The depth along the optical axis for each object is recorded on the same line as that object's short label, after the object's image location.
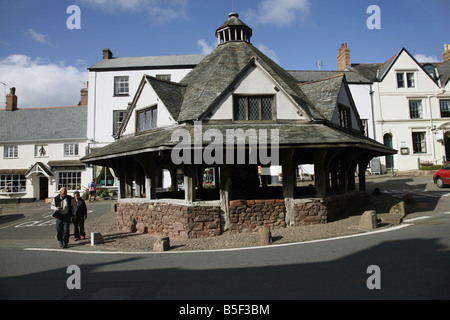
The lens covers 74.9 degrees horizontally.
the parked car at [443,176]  17.30
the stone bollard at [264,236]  8.21
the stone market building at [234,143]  9.71
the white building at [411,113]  28.19
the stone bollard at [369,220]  9.16
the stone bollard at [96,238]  9.98
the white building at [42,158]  27.75
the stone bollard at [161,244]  8.30
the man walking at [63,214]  9.60
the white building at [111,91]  27.20
